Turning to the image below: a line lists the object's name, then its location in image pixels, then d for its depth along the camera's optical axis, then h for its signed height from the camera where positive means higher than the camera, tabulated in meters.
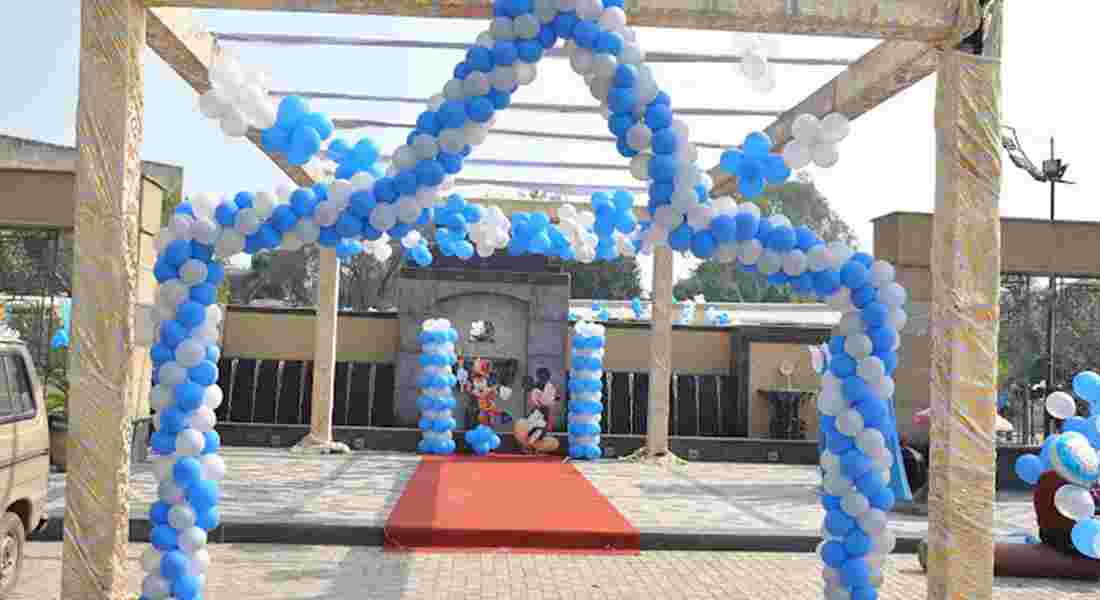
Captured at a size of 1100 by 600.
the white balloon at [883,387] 5.63 -0.23
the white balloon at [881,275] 5.66 +0.41
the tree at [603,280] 38.62 +2.21
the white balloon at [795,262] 5.57 +0.46
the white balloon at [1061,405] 7.70 -0.40
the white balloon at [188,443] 5.54 -0.68
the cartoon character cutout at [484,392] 15.93 -0.96
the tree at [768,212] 42.19 +5.07
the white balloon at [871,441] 5.59 -0.53
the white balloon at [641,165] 5.38 +0.94
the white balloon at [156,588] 5.41 -1.46
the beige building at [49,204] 12.51 +1.42
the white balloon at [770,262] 5.59 +0.46
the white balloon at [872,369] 5.61 -0.12
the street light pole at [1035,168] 17.19 +3.29
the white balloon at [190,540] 5.48 -1.21
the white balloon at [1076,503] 6.96 -1.04
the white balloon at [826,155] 5.55 +1.07
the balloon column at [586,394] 15.19 -0.88
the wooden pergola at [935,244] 5.39 +0.52
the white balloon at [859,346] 5.63 +0.00
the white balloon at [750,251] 5.53 +0.51
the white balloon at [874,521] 5.60 -0.98
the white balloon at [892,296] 5.65 +0.30
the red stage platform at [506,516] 8.43 -1.74
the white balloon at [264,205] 5.59 +0.67
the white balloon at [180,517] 5.46 -1.08
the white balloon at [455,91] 5.25 +1.27
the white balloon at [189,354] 5.59 -0.18
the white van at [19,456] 5.88 -0.87
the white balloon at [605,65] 5.17 +1.42
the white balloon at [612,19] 5.20 +1.67
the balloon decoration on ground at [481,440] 15.32 -1.67
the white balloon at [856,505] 5.59 -0.90
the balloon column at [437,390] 15.19 -0.92
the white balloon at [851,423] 5.61 -0.44
